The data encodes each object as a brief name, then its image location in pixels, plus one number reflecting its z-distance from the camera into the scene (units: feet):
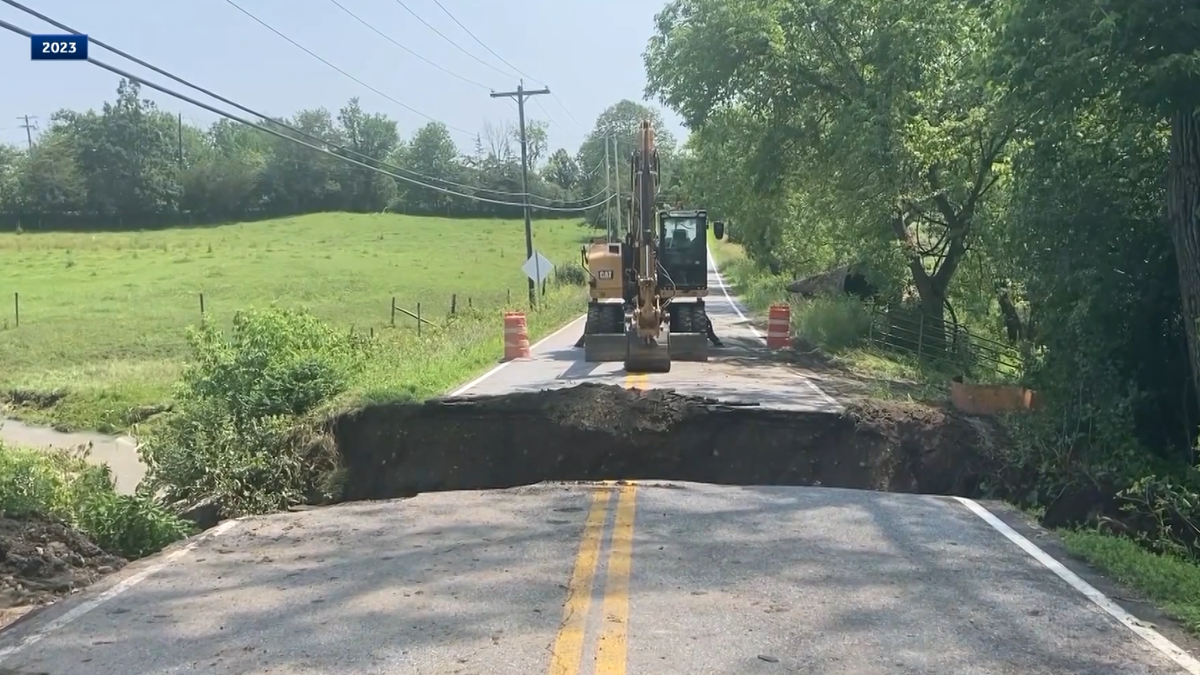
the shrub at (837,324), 86.43
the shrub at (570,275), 205.99
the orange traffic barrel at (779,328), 88.69
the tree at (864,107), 70.38
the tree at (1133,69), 32.58
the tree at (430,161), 328.90
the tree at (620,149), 335.88
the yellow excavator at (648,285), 64.59
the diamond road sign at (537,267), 134.31
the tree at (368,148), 327.26
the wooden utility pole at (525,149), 147.74
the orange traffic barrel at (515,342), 82.23
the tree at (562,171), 366.43
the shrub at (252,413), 40.78
